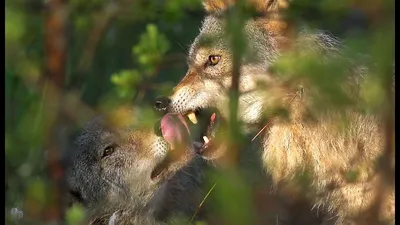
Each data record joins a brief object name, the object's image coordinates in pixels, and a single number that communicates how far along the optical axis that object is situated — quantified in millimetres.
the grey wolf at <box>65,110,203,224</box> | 9349
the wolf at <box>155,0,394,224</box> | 8086
